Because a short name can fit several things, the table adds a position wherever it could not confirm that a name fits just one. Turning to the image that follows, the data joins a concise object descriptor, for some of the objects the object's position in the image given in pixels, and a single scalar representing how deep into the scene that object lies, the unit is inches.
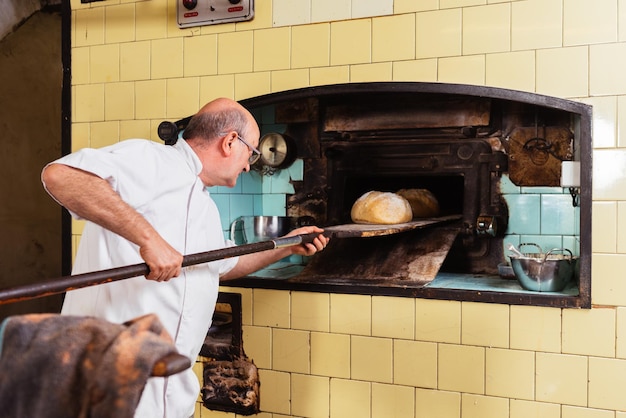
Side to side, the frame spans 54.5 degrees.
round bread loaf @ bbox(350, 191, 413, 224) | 98.1
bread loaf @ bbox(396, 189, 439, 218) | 110.6
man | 58.6
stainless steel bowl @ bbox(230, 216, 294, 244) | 107.8
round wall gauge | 110.6
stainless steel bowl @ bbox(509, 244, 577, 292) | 85.8
